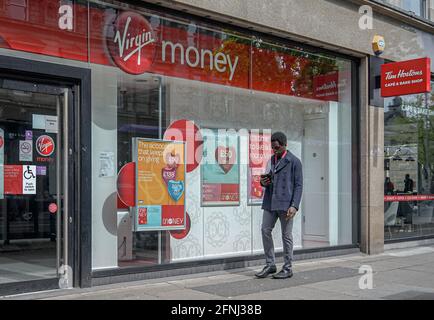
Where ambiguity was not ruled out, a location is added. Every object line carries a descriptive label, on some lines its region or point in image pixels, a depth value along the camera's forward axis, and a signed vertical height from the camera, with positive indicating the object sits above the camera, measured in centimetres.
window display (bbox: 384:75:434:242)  1198 +4
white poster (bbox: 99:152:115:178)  774 +11
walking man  795 -39
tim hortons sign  1040 +177
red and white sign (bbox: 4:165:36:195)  691 -9
